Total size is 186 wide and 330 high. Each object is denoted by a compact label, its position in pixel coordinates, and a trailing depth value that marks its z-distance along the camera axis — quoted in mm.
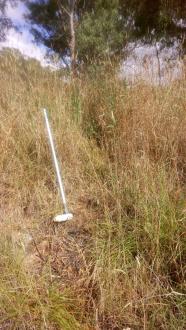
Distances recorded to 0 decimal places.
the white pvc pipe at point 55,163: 1682
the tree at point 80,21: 6555
